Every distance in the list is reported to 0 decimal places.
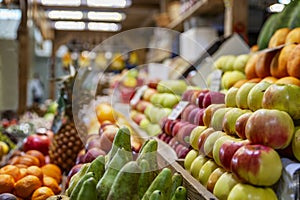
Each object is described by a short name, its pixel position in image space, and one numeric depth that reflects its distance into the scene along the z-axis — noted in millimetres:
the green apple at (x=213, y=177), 1260
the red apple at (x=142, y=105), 3071
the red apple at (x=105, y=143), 1883
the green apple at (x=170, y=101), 2474
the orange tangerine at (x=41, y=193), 1740
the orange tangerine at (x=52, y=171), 2145
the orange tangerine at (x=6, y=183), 1765
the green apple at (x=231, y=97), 1436
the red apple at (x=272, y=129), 1088
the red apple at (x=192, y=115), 1746
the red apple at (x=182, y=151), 1689
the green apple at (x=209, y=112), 1493
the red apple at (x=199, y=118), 1627
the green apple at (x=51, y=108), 4727
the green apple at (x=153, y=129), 2277
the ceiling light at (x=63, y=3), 7677
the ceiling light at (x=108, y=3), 7629
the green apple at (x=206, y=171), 1342
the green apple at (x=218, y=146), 1274
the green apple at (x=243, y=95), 1334
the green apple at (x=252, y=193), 1049
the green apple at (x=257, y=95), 1251
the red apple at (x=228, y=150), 1163
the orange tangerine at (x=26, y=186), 1790
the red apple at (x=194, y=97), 1854
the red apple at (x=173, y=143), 1848
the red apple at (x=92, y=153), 1801
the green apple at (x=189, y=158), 1508
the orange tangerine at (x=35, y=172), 1933
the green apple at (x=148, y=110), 2808
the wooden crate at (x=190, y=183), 1169
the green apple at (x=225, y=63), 2533
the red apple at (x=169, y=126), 1961
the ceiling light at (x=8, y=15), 5991
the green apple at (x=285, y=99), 1143
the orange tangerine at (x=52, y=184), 1929
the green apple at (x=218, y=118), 1408
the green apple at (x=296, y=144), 1095
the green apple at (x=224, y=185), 1153
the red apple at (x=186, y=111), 1837
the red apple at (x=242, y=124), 1198
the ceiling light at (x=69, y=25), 9935
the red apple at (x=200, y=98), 1757
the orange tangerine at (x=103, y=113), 2508
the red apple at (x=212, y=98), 1656
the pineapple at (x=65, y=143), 2457
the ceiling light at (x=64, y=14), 8797
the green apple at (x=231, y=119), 1297
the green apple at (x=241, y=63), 2441
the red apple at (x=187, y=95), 1987
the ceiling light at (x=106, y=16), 9062
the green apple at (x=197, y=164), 1418
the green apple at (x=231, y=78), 2352
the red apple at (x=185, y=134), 1696
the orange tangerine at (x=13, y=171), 1871
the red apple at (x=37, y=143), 2785
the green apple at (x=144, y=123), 2666
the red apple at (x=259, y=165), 1042
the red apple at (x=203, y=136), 1434
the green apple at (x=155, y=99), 2722
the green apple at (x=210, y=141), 1356
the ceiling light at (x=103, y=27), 10204
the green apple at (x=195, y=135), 1521
